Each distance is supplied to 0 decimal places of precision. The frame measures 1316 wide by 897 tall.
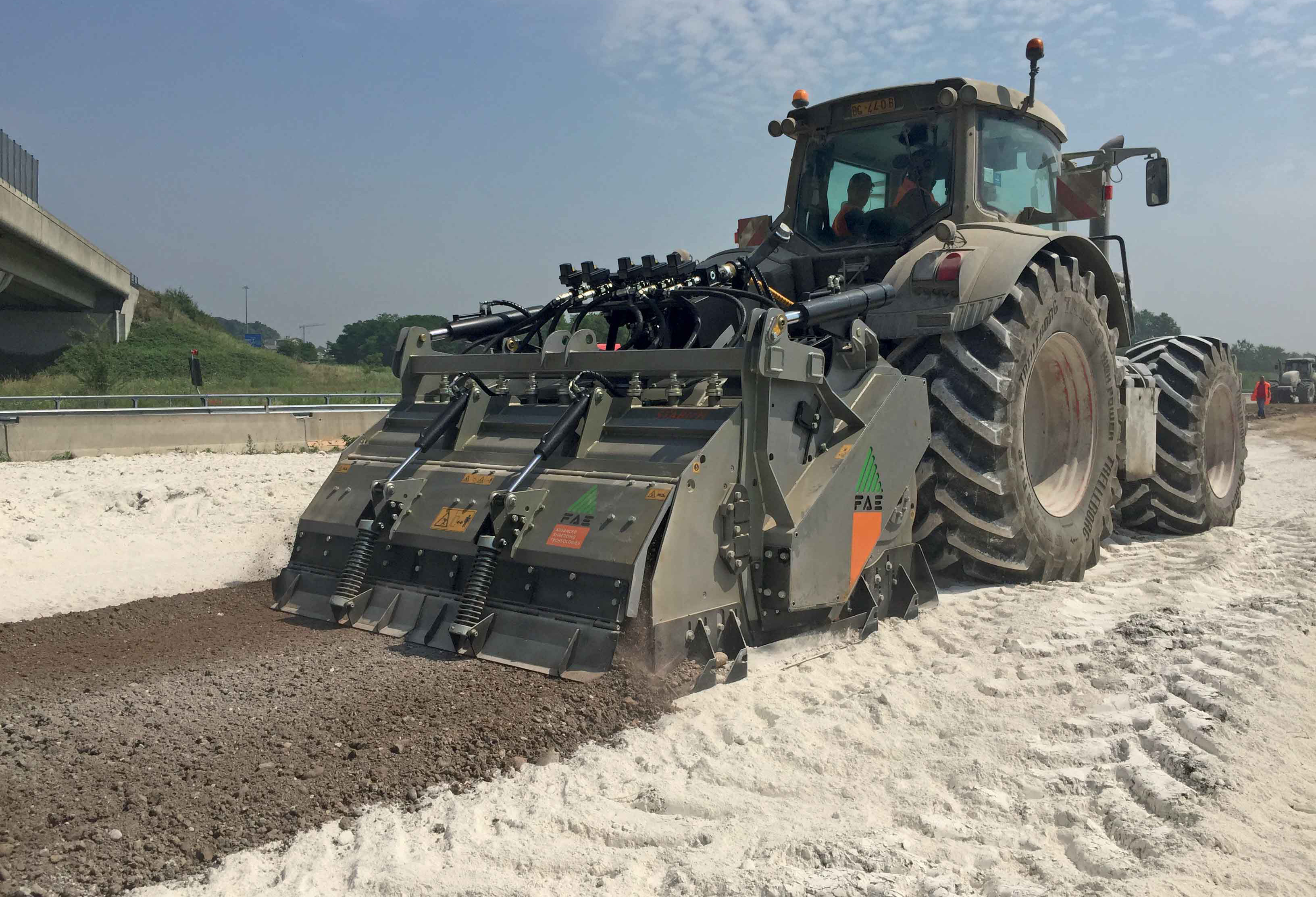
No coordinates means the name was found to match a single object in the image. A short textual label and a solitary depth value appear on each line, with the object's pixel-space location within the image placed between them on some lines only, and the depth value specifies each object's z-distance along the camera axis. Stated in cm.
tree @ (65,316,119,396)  2498
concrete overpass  2689
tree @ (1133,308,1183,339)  4176
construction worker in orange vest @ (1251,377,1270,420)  2802
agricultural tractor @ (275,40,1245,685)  401
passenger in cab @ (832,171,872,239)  638
